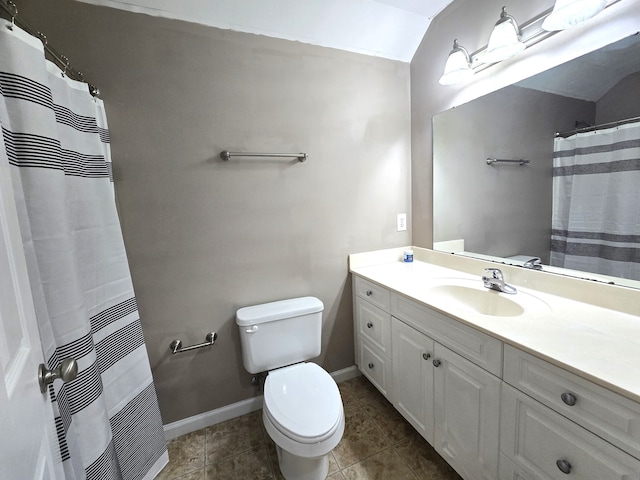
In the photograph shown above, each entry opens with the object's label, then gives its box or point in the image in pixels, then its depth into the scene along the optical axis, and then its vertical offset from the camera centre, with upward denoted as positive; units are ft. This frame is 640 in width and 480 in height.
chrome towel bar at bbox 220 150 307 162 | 4.75 +1.09
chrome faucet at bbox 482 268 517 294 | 4.27 -1.25
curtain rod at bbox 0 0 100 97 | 2.54 +2.06
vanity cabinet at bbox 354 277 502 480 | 3.28 -2.48
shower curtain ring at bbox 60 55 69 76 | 3.74 +2.30
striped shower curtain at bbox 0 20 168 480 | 2.62 -0.45
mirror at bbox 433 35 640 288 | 3.42 +0.88
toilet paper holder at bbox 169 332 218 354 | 4.80 -2.19
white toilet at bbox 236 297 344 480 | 3.55 -2.65
